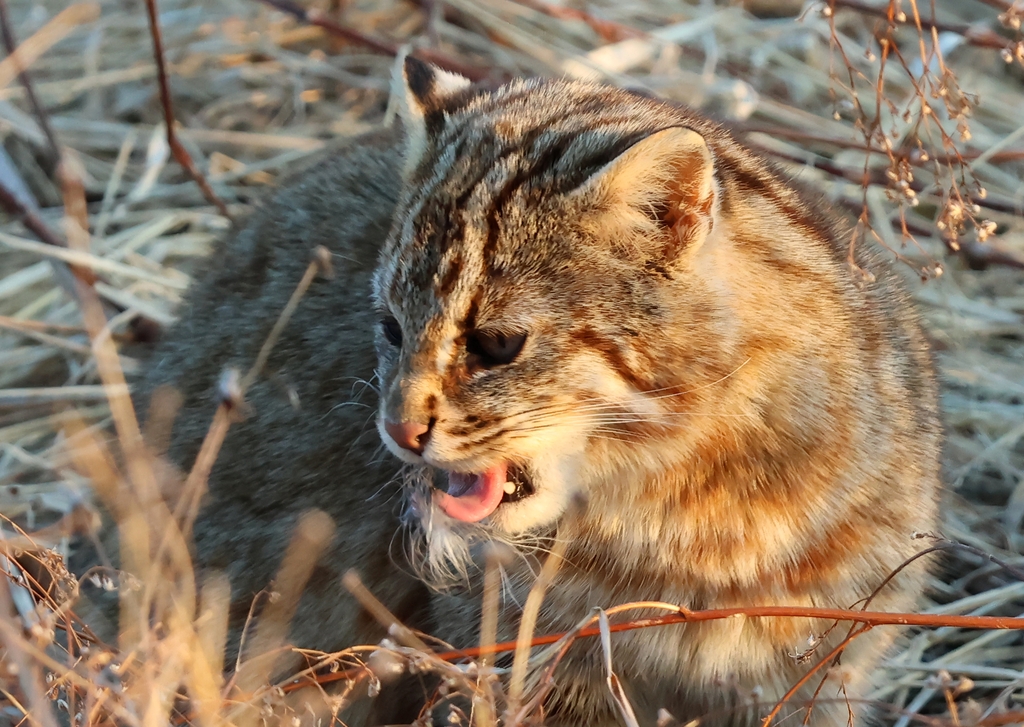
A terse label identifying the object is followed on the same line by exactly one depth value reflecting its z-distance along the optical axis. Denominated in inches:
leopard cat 136.2
